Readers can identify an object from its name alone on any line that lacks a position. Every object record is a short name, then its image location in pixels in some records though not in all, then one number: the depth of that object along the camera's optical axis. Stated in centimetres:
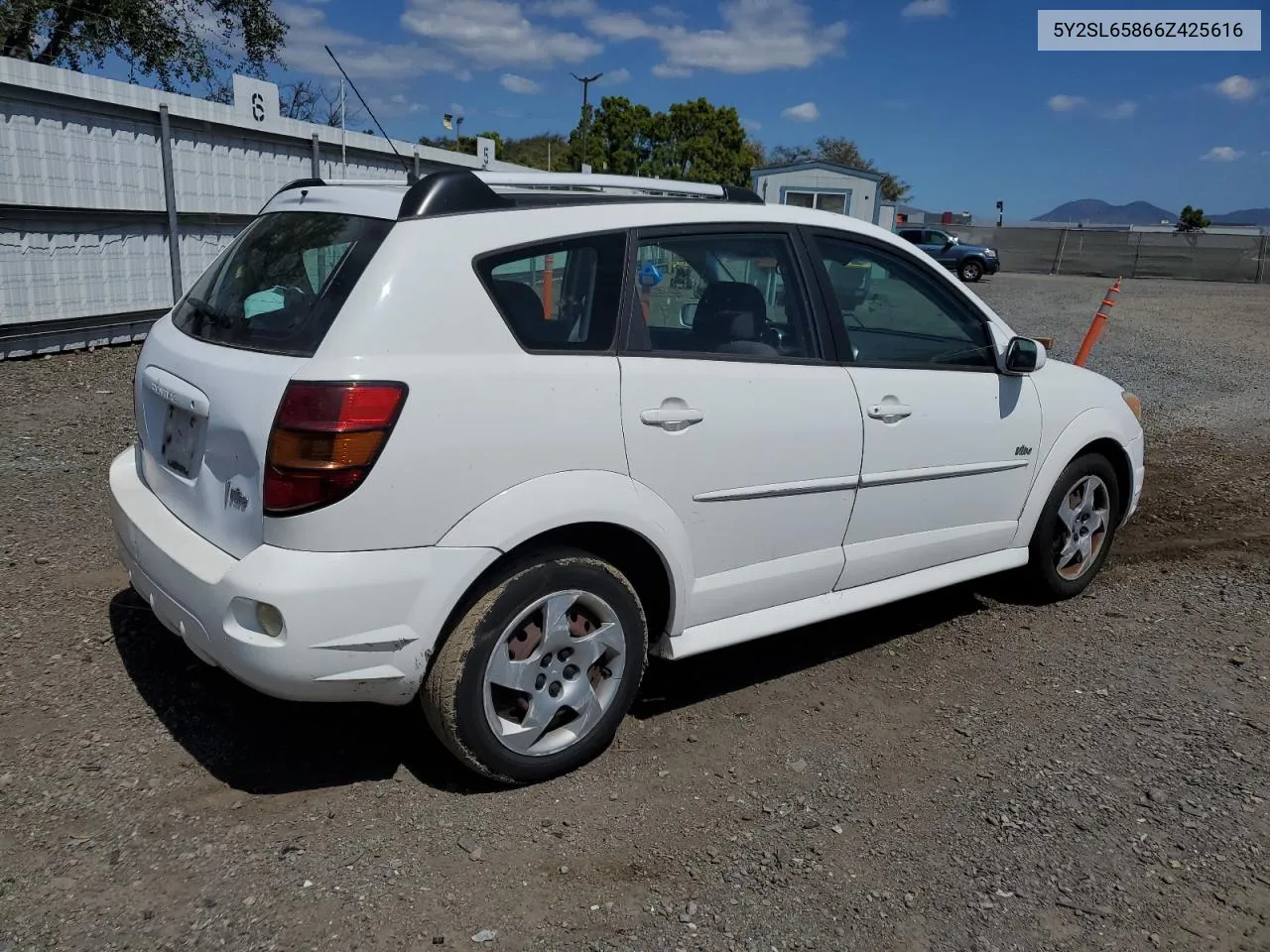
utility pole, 4870
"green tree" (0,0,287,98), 1725
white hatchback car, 270
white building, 1836
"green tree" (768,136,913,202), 6844
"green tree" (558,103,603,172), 5247
